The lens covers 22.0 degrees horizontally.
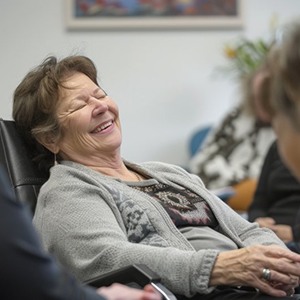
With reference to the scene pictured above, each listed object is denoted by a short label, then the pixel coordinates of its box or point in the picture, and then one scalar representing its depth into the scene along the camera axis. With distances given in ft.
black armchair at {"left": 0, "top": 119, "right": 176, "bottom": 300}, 7.93
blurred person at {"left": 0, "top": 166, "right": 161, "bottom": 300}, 4.29
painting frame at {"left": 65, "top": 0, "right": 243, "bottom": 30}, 17.38
